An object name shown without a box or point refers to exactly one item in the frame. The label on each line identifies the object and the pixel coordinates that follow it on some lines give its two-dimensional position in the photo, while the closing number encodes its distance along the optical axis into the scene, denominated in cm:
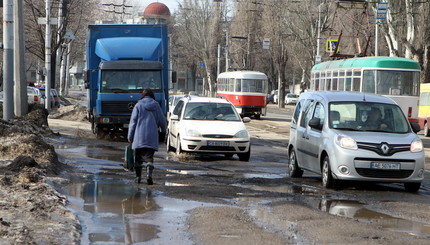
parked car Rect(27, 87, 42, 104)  4562
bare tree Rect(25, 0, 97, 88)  5312
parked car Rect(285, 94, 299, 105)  8888
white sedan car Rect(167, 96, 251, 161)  1800
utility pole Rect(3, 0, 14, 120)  2342
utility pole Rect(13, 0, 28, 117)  2573
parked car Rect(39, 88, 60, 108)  4847
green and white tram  2908
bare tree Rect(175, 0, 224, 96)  9081
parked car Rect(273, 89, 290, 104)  9184
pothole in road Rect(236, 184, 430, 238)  901
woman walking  1237
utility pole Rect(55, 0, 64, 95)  4459
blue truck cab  2384
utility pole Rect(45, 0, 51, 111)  3797
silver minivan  1248
